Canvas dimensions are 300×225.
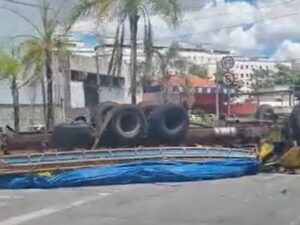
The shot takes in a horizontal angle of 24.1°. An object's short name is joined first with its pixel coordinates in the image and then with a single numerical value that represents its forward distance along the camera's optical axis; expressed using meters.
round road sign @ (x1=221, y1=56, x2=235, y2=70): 27.29
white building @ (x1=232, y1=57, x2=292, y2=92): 107.34
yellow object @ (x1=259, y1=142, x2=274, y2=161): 19.34
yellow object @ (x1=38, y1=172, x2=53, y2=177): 15.89
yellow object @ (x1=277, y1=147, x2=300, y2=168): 18.73
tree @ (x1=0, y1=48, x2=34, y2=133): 35.25
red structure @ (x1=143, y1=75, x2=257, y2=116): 47.88
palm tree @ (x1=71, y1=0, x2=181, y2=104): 25.42
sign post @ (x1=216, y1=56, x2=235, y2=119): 27.34
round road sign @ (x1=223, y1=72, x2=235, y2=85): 27.75
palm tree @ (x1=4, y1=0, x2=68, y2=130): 33.00
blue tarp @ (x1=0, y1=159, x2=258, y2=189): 15.67
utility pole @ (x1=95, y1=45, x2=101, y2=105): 51.44
